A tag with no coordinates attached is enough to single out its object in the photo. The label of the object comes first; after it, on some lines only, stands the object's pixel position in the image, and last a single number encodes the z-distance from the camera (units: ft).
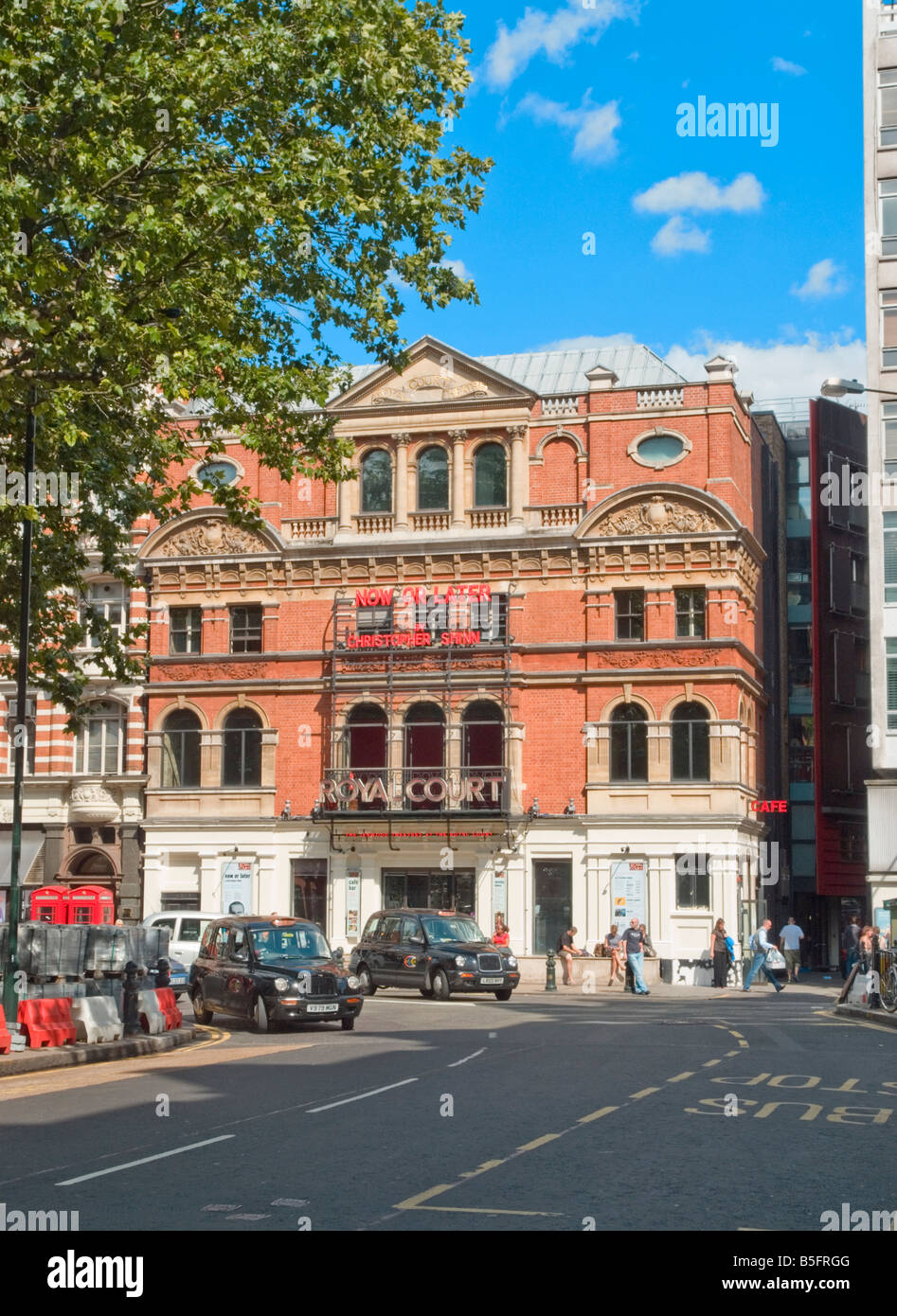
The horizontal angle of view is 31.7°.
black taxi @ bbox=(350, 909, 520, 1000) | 103.71
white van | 120.98
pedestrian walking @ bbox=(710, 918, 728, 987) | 128.57
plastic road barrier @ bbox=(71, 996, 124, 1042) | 66.74
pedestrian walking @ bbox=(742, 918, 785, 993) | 120.88
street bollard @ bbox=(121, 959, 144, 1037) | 70.49
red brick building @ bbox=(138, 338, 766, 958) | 142.61
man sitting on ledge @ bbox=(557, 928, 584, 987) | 124.16
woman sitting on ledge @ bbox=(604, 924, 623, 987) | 125.29
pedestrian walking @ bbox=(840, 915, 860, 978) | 134.97
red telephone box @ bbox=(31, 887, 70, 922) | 136.56
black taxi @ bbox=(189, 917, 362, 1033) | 78.84
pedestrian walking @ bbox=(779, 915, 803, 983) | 138.10
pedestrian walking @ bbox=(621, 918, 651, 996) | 112.57
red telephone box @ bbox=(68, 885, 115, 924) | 138.10
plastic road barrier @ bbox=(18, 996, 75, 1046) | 64.49
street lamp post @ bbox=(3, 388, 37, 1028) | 64.64
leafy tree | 58.54
